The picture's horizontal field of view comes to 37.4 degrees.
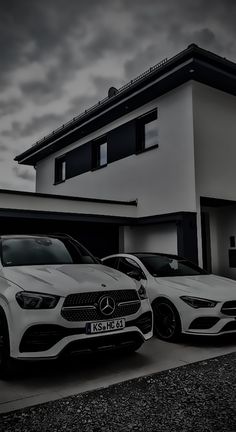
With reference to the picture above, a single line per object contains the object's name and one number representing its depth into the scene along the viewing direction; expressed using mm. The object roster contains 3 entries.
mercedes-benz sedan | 5027
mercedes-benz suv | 3455
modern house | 10477
